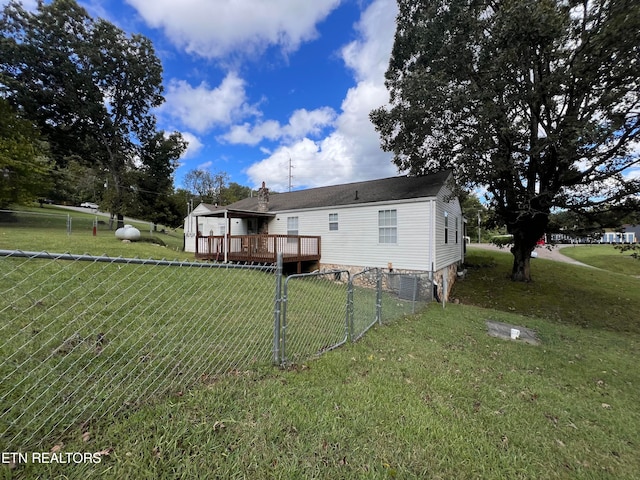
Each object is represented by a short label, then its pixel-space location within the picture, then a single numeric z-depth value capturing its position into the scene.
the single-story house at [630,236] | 39.78
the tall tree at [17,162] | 15.80
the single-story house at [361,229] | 10.10
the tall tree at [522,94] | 7.30
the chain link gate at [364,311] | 4.48
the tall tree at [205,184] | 42.53
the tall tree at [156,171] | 22.61
